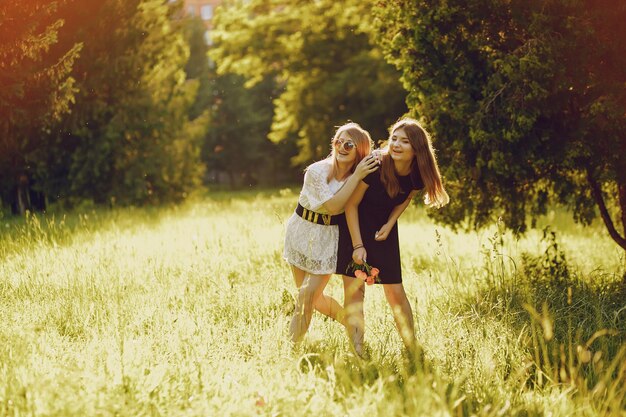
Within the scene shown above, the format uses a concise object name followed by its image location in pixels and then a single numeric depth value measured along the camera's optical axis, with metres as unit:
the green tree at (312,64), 21.47
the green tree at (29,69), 7.73
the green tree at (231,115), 40.66
